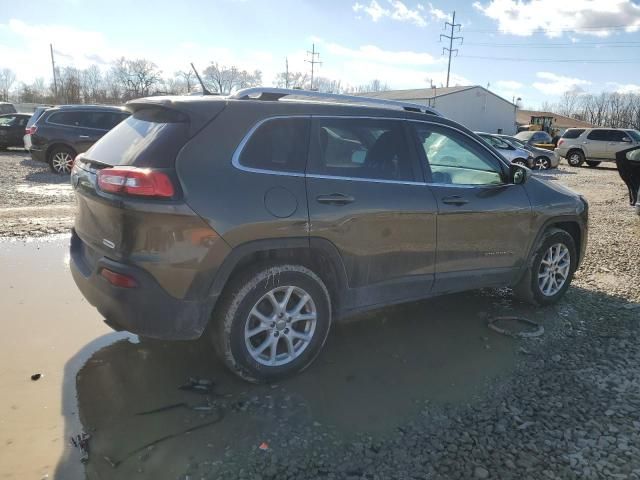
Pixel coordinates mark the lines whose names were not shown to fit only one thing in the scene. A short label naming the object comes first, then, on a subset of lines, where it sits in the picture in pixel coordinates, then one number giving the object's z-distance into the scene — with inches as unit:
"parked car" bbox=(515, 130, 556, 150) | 1175.7
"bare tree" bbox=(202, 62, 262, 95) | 2216.0
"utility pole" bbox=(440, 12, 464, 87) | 2529.5
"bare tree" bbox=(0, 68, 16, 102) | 2799.5
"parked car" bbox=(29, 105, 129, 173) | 501.4
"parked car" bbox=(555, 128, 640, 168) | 871.1
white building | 2118.6
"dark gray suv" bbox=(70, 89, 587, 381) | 111.3
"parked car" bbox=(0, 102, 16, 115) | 1127.5
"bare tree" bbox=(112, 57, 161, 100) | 2950.3
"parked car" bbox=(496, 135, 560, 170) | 830.5
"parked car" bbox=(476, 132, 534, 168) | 689.6
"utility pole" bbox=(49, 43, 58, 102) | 2519.7
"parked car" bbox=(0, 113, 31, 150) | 731.4
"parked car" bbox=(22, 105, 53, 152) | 506.7
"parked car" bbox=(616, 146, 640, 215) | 351.9
